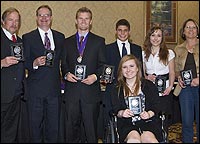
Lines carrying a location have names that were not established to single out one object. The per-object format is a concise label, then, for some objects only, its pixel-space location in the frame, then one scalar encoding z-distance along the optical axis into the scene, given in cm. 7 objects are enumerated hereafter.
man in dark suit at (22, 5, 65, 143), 347
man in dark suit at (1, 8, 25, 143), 335
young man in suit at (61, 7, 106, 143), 341
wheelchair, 288
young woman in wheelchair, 295
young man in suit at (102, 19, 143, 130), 373
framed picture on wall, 610
